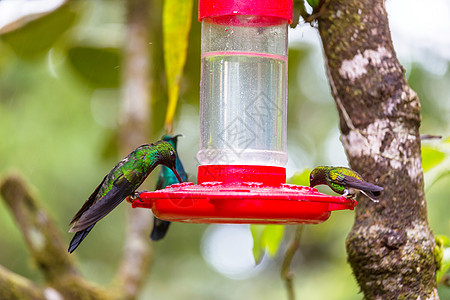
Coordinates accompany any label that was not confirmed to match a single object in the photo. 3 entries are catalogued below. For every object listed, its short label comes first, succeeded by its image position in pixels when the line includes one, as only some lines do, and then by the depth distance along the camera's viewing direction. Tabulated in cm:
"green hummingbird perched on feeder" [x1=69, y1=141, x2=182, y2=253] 421
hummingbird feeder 379
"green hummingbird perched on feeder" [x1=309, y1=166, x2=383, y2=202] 397
